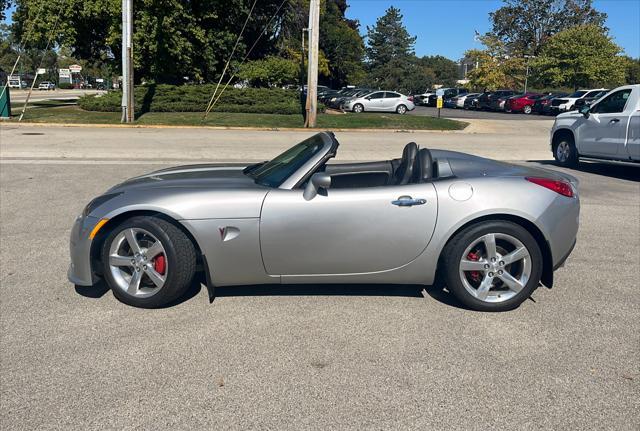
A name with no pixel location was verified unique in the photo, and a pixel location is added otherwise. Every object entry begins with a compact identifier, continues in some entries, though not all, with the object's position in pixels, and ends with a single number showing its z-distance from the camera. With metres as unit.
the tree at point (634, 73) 85.86
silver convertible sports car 4.11
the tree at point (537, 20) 89.06
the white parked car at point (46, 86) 96.12
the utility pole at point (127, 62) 22.89
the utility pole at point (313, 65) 23.56
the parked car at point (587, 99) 34.73
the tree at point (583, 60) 60.78
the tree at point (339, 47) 69.44
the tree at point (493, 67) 65.38
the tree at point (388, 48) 93.88
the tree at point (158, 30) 28.00
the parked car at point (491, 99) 45.56
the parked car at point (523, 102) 42.94
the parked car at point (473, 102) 47.69
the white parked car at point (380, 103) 37.56
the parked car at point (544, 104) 41.26
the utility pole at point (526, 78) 67.01
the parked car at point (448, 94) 52.19
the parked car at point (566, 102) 37.88
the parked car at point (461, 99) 49.50
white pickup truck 10.74
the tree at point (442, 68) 129.75
